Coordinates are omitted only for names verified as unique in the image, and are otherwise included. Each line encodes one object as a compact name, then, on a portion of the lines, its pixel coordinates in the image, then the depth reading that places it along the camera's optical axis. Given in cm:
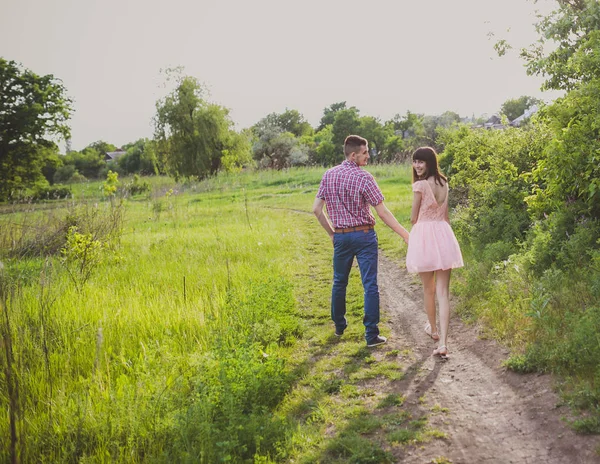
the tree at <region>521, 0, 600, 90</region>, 776
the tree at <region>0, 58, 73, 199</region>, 3684
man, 575
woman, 538
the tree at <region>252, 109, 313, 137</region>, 10374
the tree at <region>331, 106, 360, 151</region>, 7125
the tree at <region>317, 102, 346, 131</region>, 10838
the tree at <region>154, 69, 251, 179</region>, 4516
